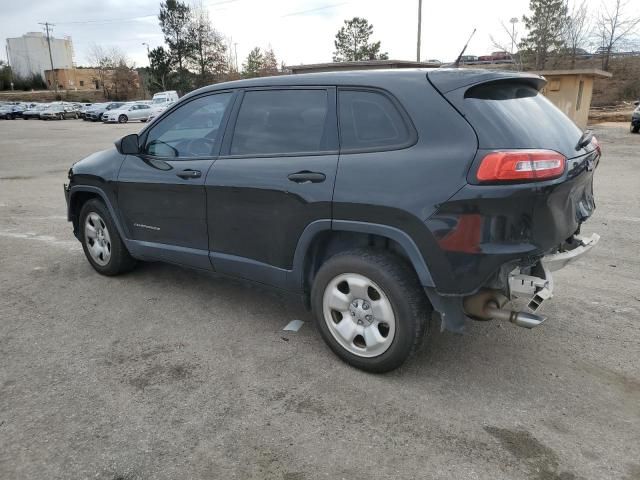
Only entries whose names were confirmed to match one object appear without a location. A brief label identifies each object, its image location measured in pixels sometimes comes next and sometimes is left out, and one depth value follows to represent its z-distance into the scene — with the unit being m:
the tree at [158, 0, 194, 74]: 68.06
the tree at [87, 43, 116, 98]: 79.00
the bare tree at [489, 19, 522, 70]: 33.67
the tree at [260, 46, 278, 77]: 71.94
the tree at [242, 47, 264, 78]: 69.38
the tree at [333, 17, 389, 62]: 63.50
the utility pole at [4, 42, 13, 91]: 92.21
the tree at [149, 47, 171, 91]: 66.81
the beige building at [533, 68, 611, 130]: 19.31
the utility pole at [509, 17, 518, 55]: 33.12
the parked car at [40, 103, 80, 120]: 46.19
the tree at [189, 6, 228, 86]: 69.06
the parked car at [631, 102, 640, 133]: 19.84
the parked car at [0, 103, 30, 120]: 49.25
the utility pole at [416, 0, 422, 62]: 27.81
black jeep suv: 2.76
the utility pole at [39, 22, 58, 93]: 91.07
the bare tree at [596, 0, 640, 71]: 36.36
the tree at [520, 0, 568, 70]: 40.88
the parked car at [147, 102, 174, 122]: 38.69
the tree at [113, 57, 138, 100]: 75.38
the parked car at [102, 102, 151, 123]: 38.47
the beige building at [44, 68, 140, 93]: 93.81
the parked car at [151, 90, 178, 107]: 42.22
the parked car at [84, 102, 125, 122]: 41.75
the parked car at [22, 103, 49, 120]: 47.12
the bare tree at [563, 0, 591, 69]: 36.97
